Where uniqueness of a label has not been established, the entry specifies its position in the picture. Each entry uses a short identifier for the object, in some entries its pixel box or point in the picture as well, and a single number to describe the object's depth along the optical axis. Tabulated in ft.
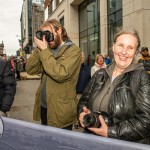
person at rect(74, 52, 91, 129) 11.06
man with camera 4.83
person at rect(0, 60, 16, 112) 6.72
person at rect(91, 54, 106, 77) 16.48
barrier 2.48
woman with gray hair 3.51
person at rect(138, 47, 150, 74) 12.89
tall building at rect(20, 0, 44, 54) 145.87
